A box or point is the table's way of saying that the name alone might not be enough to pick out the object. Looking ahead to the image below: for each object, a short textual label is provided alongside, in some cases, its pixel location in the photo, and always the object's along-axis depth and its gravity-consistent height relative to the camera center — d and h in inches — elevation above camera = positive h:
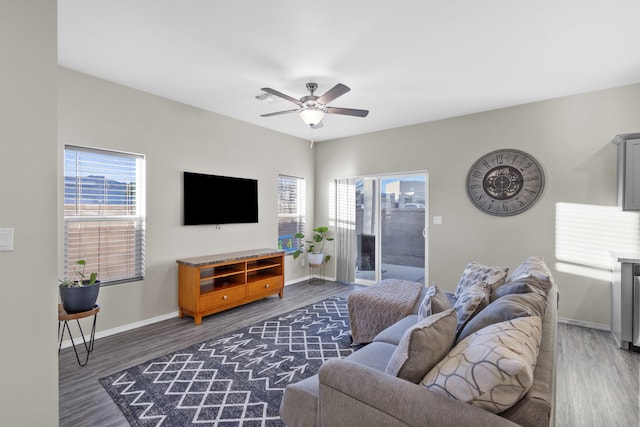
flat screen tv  159.2 +6.7
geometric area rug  79.8 -52.3
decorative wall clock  155.1 +15.6
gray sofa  39.8 -28.0
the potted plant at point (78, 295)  100.7 -27.8
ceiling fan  119.7 +42.1
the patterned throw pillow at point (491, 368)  39.4 -21.4
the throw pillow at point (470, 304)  70.8 -22.1
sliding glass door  196.2 -10.9
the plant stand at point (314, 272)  224.6 -47.1
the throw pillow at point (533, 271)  82.0 -17.6
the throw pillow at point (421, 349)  49.8 -23.0
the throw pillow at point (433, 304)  73.9 -22.8
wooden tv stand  145.4 -37.9
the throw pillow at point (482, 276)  91.2 -20.6
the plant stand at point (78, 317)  99.8 -34.5
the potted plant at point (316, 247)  221.0 -27.1
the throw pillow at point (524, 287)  73.6 -18.9
